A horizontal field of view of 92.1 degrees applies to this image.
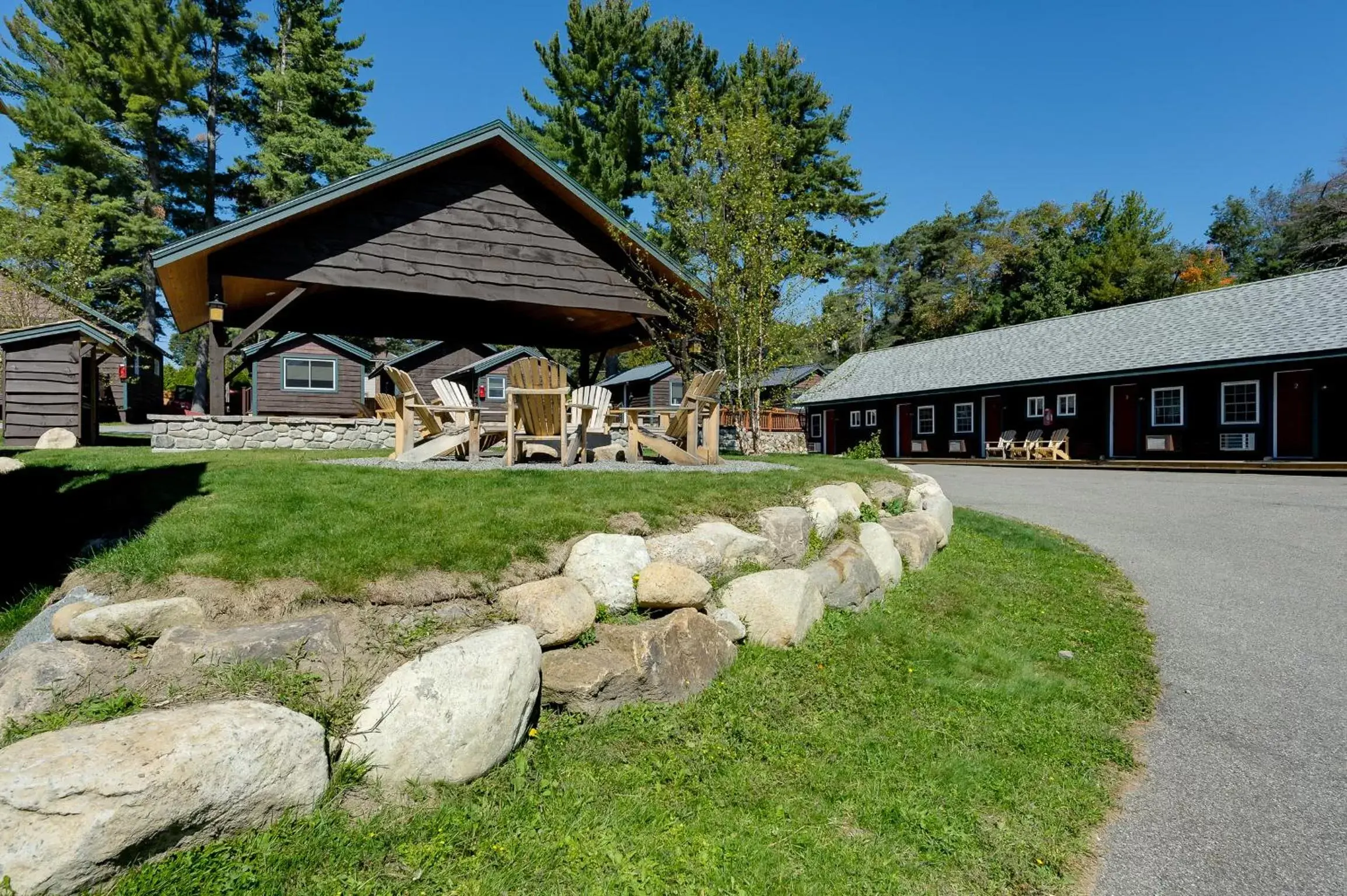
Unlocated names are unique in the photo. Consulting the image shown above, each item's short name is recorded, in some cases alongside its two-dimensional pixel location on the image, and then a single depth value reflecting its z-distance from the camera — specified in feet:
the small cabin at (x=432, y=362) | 88.48
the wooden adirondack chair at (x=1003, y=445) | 74.43
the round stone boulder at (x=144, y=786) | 6.33
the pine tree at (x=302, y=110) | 99.86
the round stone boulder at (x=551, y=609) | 11.12
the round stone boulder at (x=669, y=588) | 12.78
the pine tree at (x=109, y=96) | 87.56
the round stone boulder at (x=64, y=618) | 9.19
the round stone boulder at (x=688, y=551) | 14.32
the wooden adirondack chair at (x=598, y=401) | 29.58
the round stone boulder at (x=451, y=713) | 8.78
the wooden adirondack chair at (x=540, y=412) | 22.65
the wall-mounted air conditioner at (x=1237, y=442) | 57.98
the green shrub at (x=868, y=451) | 42.22
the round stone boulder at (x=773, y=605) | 13.94
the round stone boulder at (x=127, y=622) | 9.09
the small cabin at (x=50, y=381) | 37.52
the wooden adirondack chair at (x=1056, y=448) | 70.49
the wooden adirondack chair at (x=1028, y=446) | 72.18
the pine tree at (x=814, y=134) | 104.58
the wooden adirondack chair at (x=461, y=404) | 25.31
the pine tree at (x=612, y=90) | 95.91
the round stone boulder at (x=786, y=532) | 16.81
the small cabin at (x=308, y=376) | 79.41
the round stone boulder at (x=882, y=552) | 18.75
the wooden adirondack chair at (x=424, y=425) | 25.34
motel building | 55.47
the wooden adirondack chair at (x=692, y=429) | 25.95
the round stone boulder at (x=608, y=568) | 12.74
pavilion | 32.78
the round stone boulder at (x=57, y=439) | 34.56
